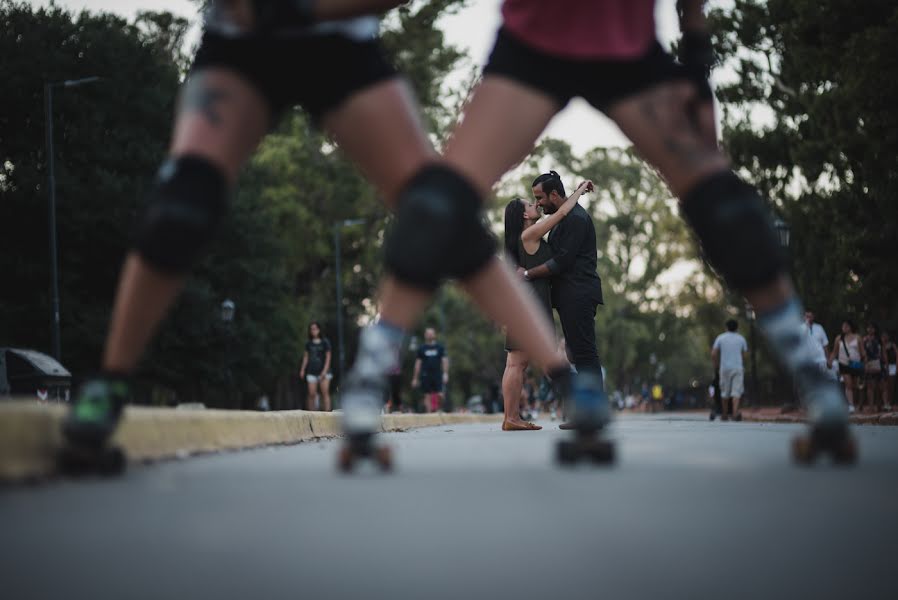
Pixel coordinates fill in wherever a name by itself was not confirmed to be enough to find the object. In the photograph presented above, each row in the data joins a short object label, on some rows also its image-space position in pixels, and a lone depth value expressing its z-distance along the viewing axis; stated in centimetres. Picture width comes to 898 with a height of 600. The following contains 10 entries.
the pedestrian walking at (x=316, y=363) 2341
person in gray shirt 2130
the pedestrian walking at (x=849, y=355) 2359
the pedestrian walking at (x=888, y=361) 2511
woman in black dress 1008
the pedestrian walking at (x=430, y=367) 2483
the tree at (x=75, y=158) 3553
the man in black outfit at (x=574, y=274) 947
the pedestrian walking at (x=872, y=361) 2442
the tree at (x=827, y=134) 2314
